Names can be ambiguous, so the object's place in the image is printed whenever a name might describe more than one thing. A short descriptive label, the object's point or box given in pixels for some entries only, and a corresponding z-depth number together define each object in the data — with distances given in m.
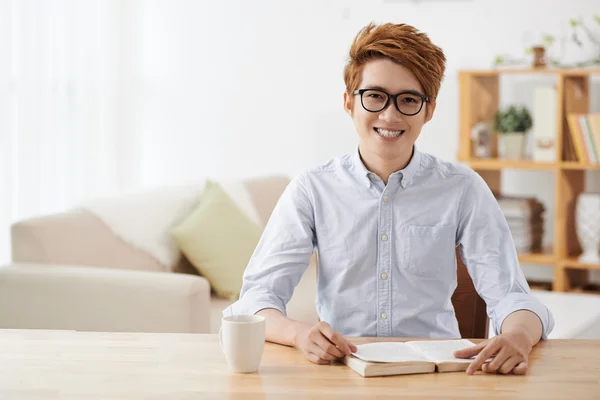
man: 1.75
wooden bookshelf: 4.27
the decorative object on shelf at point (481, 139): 4.44
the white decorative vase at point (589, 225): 4.24
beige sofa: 2.67
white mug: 1.37
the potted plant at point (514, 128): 4.38
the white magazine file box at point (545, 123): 4.31
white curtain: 3.97
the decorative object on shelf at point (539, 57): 4.31
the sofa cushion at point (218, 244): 3.35
